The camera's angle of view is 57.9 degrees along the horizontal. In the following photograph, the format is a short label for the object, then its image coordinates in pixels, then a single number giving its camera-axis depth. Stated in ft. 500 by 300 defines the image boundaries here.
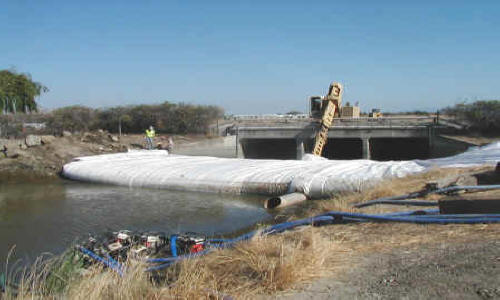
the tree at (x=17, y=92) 151.23
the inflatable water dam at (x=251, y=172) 45.42
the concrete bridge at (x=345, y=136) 94.38
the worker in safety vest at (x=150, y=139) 89.97
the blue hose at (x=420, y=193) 24.56
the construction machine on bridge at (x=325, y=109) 98.73
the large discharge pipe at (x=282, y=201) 41.88
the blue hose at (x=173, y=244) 20.85
